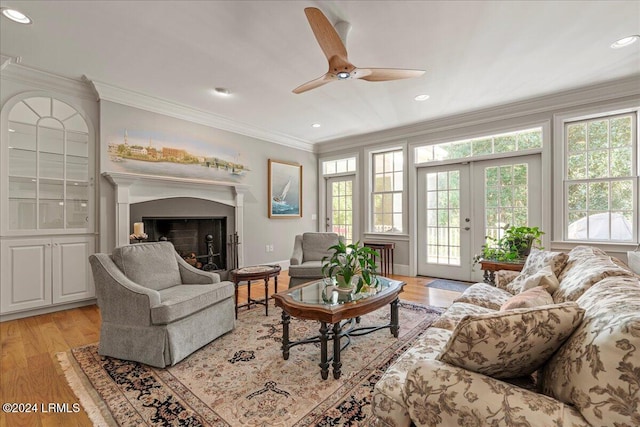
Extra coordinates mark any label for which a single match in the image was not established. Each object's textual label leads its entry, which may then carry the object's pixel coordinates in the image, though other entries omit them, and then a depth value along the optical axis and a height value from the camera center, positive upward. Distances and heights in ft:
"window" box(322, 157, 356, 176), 19.78 +3.41
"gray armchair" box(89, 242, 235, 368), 6.75 -2.28
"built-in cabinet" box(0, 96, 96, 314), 10.00 +0.45
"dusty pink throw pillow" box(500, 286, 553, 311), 4.54 -1.38
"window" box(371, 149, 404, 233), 17.78 +1.47
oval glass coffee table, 6.39 -2.16
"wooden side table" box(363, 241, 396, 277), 17.11 -2.36
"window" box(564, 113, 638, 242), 11.46 +1.40
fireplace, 11.71 +0.63
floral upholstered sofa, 2.58 -1.64
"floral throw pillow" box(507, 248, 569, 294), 7.00 -1.28
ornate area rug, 5.20 -3.53
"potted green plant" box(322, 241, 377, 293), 7.71 -1.46
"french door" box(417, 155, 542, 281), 13.69 +0.37
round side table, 9.77 -1.97
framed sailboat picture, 17.99 +1.64
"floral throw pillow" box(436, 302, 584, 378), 3.15 -1.32
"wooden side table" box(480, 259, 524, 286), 10.24 -1.88
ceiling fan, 6.31 +4.05
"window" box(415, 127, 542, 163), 13.60 +3.45
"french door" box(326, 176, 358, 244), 19.81 +0.56
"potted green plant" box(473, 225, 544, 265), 10.69 -1.16
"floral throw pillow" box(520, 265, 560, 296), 5.92 -1.41
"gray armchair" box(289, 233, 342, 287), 12.64 -1.60
